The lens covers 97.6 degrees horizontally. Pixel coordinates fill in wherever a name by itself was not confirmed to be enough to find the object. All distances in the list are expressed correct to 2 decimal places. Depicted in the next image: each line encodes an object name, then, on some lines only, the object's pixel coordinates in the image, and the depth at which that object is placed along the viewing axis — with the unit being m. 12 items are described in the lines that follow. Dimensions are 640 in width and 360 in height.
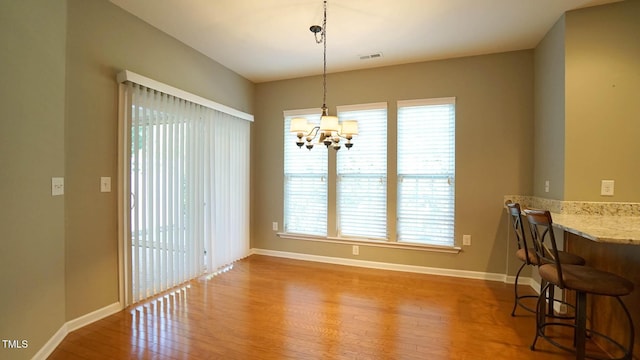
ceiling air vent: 3.59
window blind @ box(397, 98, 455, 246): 3.67
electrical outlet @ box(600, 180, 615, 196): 2.48
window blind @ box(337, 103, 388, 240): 3.95
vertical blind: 2.77
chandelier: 2.41
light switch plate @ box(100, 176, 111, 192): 2.51
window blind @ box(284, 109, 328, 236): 4.28
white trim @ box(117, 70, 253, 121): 2.59
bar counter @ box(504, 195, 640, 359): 1.75
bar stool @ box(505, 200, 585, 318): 2.21
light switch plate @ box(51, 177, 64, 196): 2.08
